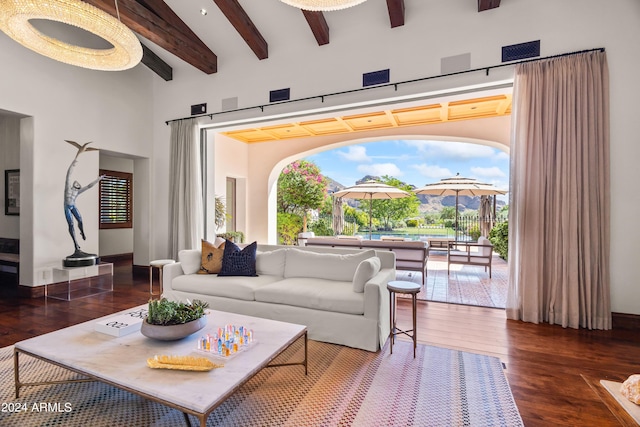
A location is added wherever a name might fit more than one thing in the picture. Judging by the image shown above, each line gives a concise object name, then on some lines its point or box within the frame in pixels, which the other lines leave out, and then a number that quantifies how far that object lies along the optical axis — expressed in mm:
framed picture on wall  5410
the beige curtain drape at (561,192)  3412
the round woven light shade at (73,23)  2221
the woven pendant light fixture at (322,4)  2451
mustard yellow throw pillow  3959
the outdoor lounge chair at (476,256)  5734
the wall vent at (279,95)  5066
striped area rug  1922
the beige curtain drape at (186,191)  5754
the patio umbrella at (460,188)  6585
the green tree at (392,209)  14625
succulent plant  2076
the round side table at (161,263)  4508
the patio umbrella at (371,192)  7238
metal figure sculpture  4688
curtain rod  3577
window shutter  7770
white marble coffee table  1543
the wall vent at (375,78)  4422
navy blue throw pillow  3830
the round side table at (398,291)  2782
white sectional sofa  2895
